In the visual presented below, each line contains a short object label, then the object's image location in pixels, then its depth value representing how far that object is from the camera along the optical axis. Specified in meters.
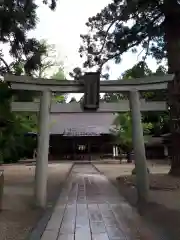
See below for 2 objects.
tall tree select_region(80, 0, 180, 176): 6.86
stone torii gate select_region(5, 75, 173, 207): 4.46
